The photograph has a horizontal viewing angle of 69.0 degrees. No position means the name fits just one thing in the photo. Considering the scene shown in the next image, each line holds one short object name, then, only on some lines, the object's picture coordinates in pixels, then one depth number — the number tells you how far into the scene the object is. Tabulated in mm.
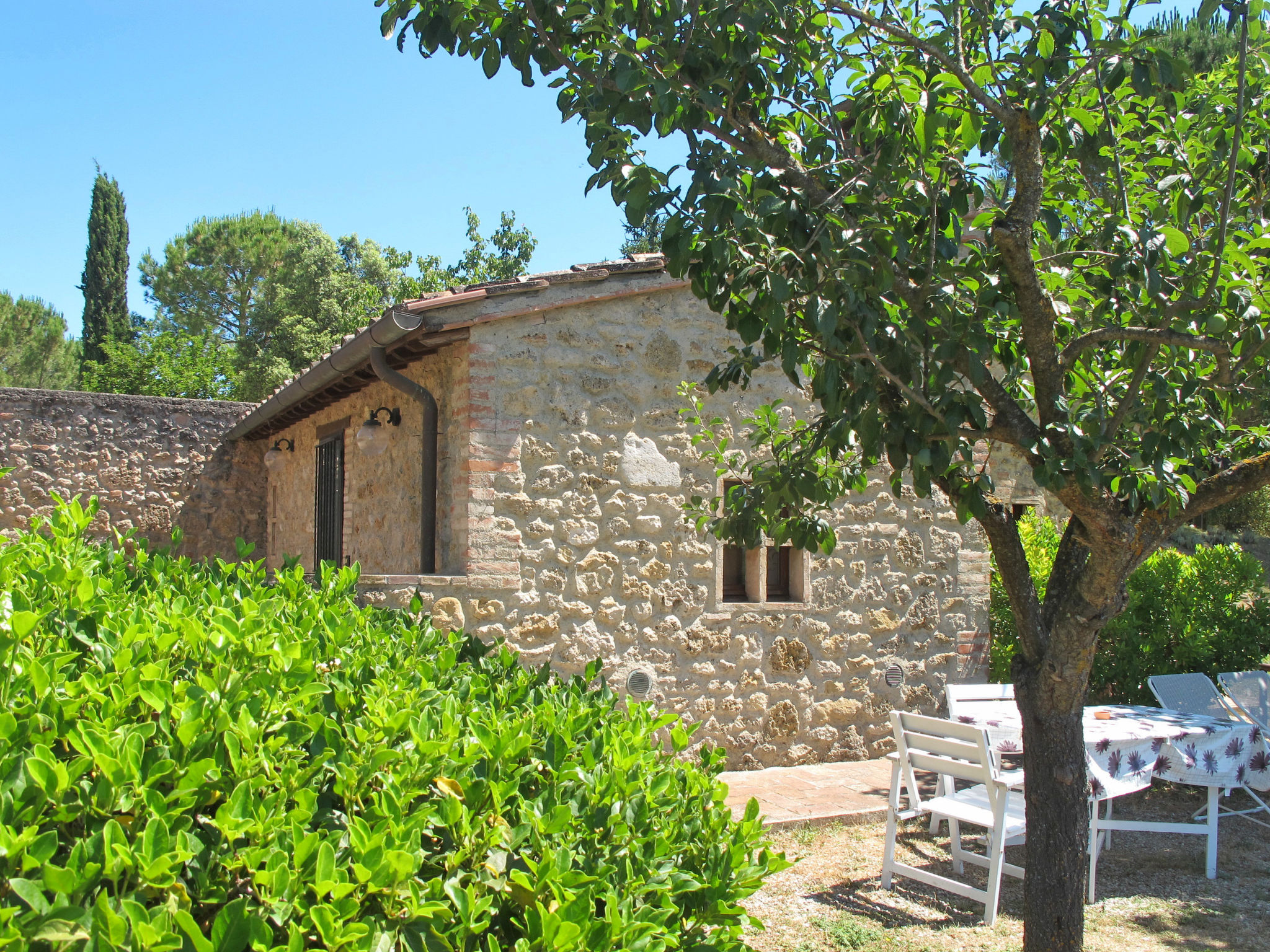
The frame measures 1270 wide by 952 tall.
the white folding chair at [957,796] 4270
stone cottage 5645
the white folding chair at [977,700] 5586
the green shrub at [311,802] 1224
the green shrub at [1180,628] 7203
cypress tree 24609
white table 4809
